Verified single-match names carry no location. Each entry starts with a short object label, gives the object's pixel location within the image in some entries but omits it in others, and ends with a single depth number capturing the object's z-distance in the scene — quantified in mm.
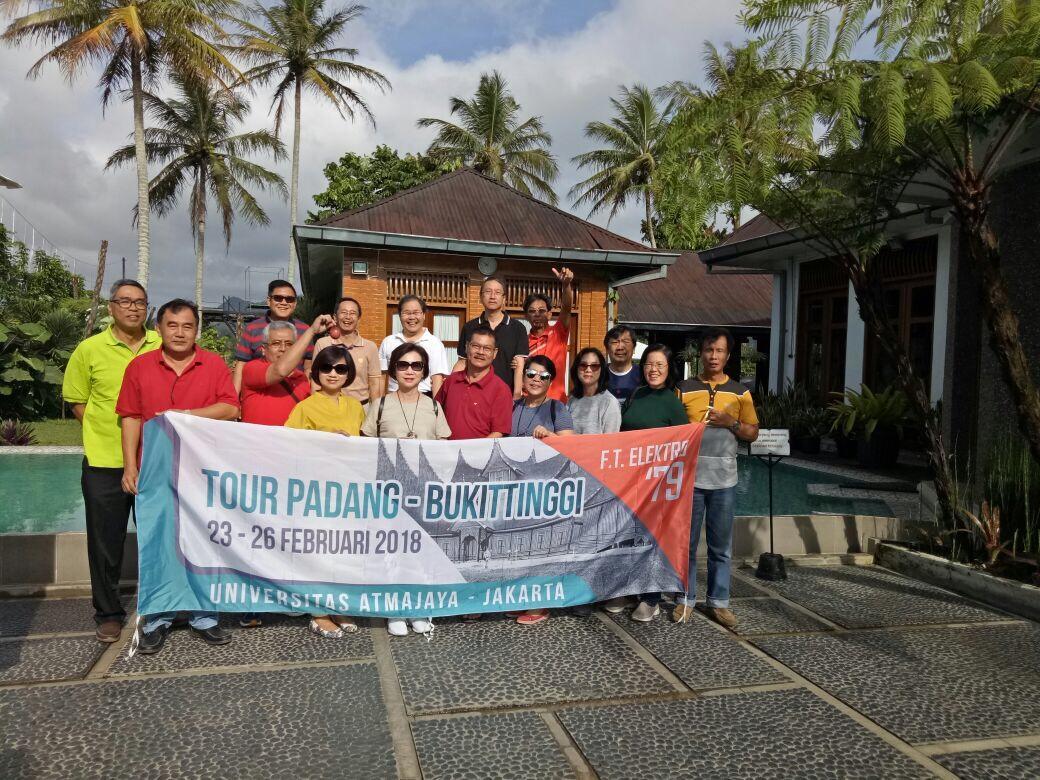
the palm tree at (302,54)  30234
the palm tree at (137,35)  19859
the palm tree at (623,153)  33750
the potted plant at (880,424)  10852
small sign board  5188
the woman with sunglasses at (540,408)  4379
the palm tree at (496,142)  33719
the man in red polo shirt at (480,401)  4355
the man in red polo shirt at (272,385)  4254
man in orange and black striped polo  4336
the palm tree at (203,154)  33156
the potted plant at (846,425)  11156
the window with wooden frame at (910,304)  11898
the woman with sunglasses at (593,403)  4543
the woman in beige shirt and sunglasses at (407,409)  4172
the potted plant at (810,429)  12828
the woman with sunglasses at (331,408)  4086
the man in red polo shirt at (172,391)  3744
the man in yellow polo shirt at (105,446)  3830
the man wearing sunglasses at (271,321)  4559
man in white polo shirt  4969
